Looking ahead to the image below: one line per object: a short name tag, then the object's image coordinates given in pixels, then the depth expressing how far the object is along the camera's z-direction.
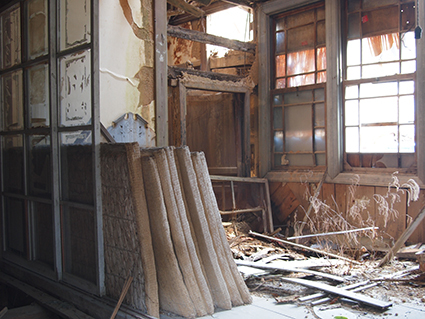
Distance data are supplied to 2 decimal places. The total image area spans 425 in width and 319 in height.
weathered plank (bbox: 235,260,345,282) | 3.73
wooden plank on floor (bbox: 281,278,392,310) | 2.93
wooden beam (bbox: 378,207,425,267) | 4.21
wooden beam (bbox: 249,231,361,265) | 4.34
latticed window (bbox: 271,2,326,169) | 6.38
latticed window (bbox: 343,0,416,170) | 5.52
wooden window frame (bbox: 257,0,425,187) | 5.30
